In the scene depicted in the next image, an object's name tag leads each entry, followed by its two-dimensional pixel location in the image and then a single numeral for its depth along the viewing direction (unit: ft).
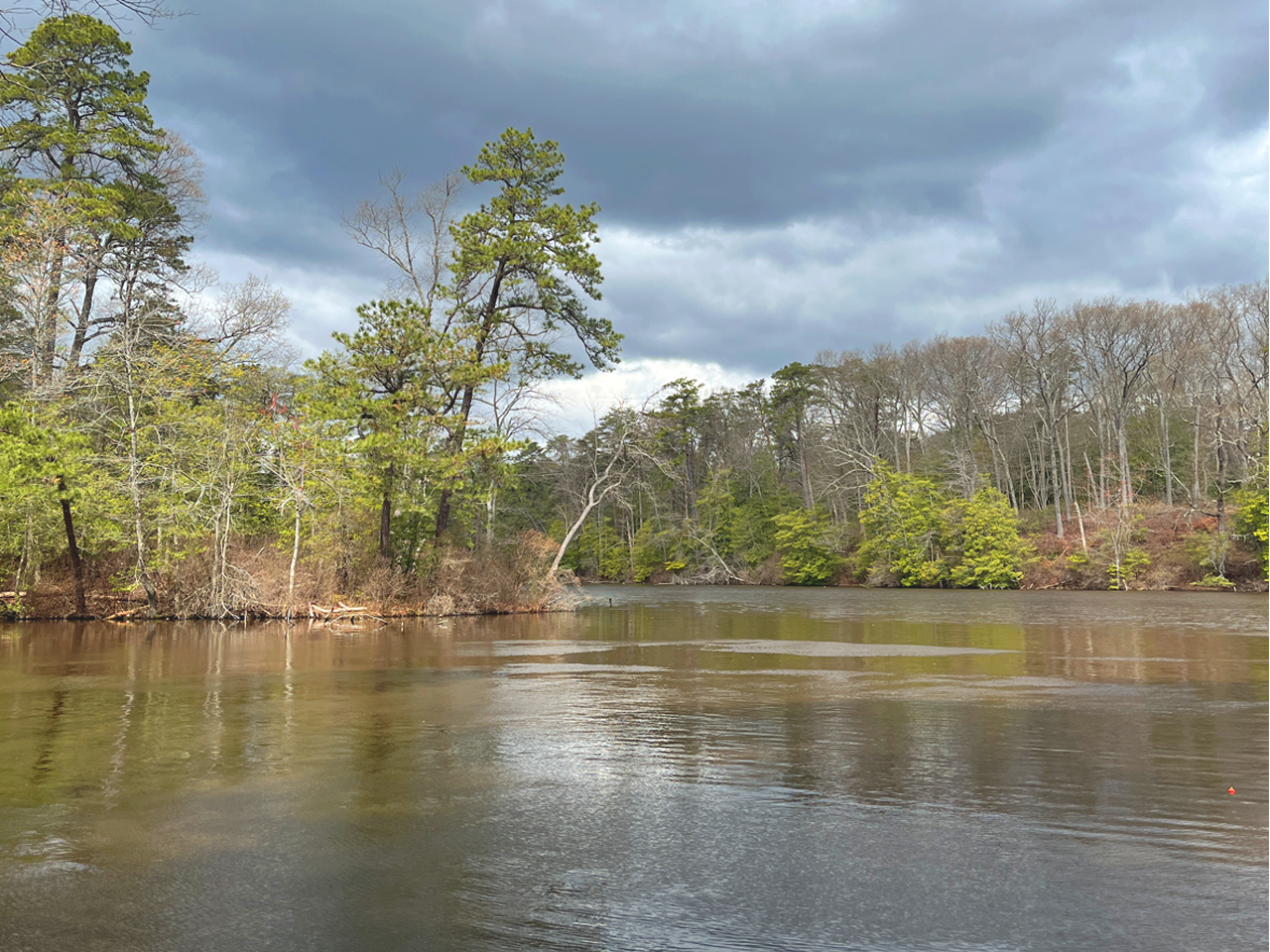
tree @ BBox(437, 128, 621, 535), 92.99
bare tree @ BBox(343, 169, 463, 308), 97.71
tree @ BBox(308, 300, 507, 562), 84.33
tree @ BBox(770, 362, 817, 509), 220.64
